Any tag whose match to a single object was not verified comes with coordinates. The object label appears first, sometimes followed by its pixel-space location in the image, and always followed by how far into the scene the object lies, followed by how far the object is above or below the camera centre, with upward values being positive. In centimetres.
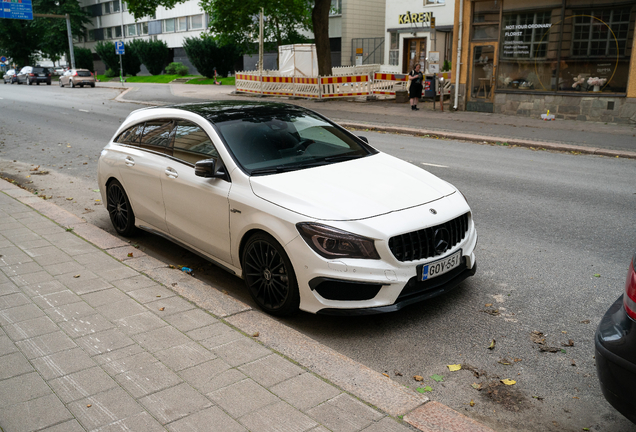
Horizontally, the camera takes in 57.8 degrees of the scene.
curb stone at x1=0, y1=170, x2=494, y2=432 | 311 -178
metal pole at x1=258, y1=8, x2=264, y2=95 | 3110 +127
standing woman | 2222 -36
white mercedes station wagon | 415 -102
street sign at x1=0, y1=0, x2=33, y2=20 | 4219 +488
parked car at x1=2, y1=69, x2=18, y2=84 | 5701 +0
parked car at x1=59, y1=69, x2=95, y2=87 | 4675 -9
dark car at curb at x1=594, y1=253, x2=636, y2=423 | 254 -123
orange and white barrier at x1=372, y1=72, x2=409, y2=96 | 2697 -36
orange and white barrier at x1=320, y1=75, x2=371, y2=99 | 2703 -45
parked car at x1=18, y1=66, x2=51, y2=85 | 5383 +18
